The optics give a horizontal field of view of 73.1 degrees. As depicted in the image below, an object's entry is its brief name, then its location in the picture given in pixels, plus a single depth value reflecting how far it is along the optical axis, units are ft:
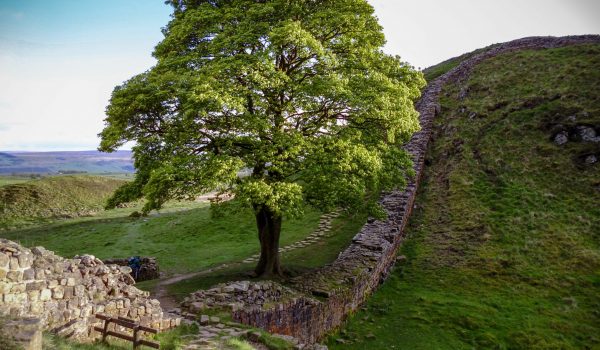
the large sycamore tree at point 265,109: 57.31
